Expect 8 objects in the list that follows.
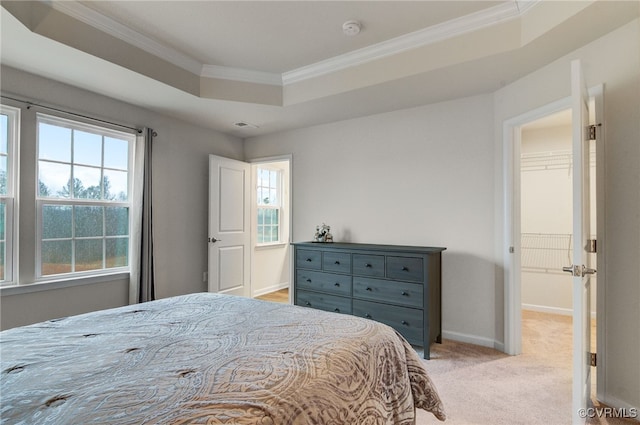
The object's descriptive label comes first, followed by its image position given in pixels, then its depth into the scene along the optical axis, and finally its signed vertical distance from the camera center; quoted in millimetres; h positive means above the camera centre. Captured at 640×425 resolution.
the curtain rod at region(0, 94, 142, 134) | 2647 +906
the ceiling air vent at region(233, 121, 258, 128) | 4137 +1150
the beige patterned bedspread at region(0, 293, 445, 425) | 892 -519
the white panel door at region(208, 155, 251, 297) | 4215 -158
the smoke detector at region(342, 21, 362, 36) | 2461 +1425
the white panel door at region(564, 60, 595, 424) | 1729 -195
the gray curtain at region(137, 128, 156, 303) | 3459 -271
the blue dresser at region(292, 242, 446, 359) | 2910 -667
